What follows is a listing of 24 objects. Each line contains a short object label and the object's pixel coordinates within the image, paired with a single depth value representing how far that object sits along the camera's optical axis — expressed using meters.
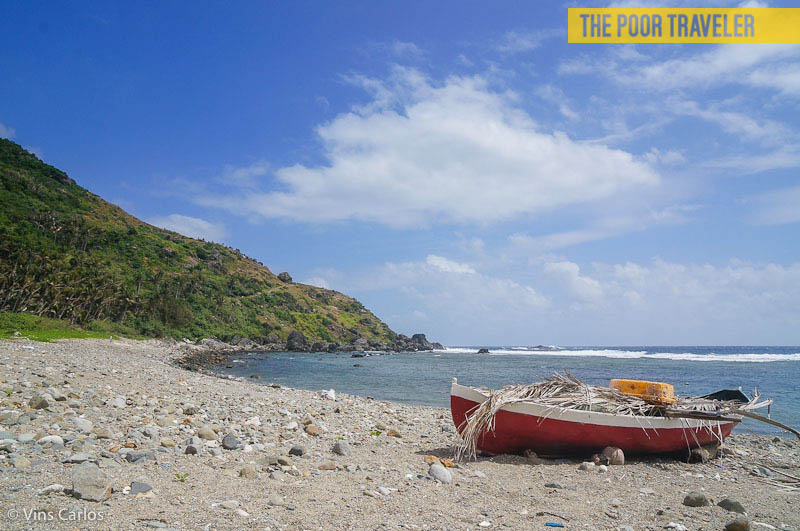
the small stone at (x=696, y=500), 7.23
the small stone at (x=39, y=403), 8.66
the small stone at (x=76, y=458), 6.04
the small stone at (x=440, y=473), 7.58
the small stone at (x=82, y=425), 7.68
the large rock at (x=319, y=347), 87.72
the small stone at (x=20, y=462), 5.65
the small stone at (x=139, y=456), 6.60
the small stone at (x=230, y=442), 8.20
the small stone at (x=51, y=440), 6.66
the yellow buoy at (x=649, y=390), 10.62
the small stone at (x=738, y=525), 5.92
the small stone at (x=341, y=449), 8.97
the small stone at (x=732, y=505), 7.03
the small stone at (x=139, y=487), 5.43
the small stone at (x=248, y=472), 6.70
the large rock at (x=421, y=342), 133.00
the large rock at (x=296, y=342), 84.50
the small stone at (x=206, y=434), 8.51
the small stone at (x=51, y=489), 4.96
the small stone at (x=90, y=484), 4.97
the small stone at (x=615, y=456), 9.63
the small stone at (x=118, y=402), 10.02
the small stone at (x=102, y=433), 7.50
